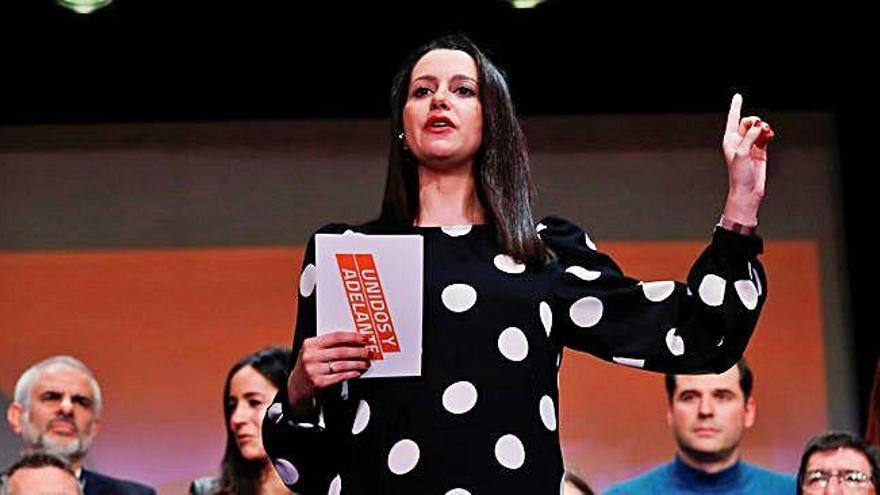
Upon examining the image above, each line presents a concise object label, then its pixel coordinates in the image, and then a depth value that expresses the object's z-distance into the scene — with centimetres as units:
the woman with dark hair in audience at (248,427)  803
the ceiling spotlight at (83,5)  1027
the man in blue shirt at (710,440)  865
